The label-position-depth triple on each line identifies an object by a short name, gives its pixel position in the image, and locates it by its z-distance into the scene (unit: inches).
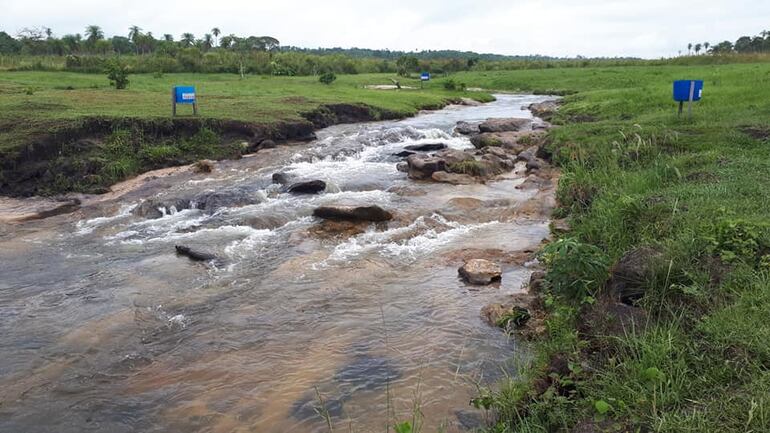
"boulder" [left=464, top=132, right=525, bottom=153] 844.0
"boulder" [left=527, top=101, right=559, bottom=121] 1174.9
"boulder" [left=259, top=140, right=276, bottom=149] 868.0
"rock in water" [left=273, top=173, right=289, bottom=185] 649.0
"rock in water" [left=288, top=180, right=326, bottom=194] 617.3
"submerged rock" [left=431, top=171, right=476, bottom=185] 655.5
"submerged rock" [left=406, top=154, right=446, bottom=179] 679.1
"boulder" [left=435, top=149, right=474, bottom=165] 703.7
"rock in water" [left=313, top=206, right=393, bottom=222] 503.8
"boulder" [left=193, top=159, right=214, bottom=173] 722.2
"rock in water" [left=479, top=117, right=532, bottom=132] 1003.9
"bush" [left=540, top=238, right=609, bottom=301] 271.4
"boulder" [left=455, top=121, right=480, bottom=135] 1024.9
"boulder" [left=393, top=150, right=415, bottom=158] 819.9
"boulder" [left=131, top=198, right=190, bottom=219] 559.2
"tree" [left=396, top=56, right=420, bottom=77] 2474.2
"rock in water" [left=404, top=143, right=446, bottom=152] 847.7
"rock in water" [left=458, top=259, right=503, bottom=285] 366.6
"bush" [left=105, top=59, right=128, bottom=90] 1291.1
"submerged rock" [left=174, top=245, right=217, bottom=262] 426.0
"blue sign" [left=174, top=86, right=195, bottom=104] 801.6
